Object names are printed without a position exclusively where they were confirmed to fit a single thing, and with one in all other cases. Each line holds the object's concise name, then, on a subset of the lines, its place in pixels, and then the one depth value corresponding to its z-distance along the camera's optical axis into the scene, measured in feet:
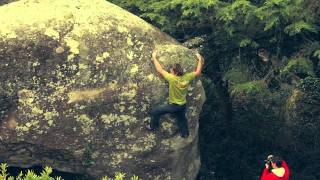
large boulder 37.78
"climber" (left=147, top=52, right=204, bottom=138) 39.11
